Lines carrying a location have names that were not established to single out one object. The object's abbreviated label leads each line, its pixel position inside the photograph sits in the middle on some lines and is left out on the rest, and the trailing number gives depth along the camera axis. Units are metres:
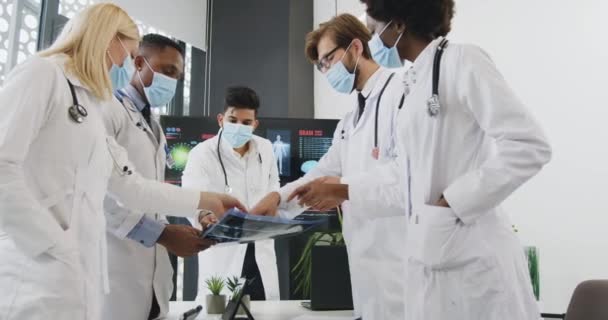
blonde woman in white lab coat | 1.00
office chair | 1.45
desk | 1.60
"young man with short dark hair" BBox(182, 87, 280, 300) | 2.78
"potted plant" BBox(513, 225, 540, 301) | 2.15
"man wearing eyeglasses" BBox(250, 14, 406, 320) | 1.53
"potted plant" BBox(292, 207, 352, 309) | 1.71
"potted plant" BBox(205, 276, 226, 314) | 1.66
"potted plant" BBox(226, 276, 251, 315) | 1.57
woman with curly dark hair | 1.00
